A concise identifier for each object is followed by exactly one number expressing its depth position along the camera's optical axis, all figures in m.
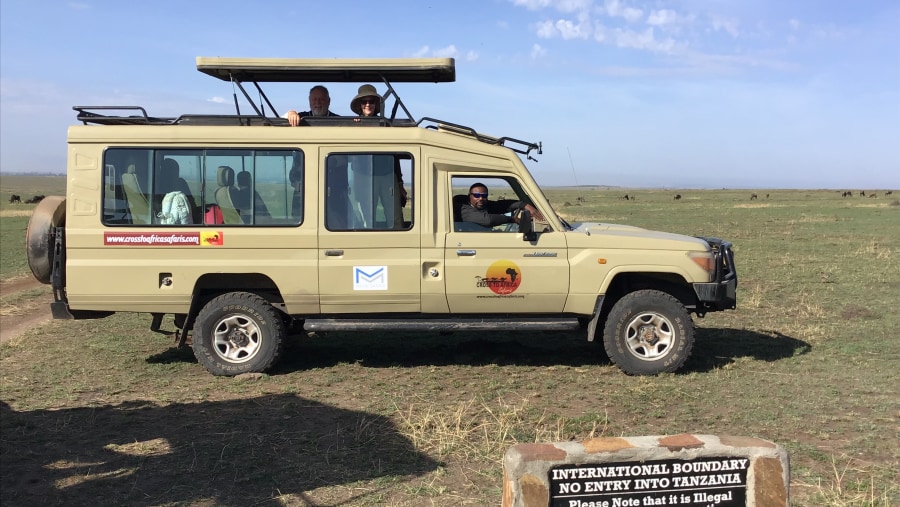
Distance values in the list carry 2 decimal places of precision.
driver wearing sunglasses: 6.80
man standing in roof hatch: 7.61
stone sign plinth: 2.79
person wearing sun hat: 7.50
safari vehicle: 6.57
